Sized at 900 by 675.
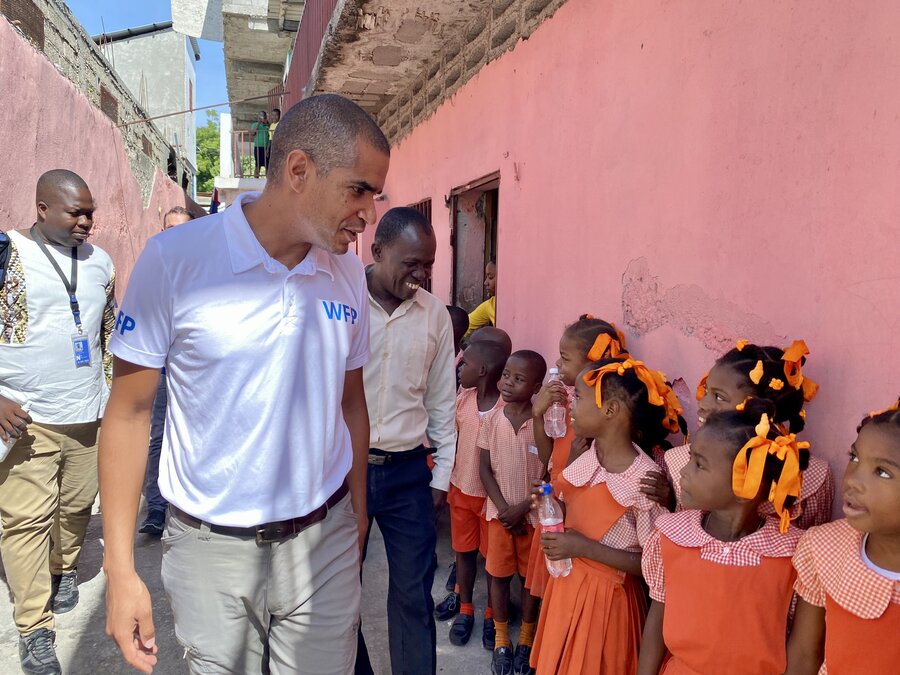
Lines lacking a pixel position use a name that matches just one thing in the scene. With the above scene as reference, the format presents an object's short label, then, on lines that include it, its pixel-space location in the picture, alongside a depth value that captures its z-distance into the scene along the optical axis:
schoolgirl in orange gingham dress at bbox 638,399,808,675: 1.69
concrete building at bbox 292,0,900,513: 1.77
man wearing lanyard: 2.93
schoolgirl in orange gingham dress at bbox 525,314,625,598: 2.75
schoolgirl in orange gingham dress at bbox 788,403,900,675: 1.40
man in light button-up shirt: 2.58
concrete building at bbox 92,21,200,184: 18.89
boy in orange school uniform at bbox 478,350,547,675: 3.01
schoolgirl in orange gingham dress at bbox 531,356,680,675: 2.28
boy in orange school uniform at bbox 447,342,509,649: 3.31
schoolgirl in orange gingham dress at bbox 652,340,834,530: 1.88
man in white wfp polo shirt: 1.49
